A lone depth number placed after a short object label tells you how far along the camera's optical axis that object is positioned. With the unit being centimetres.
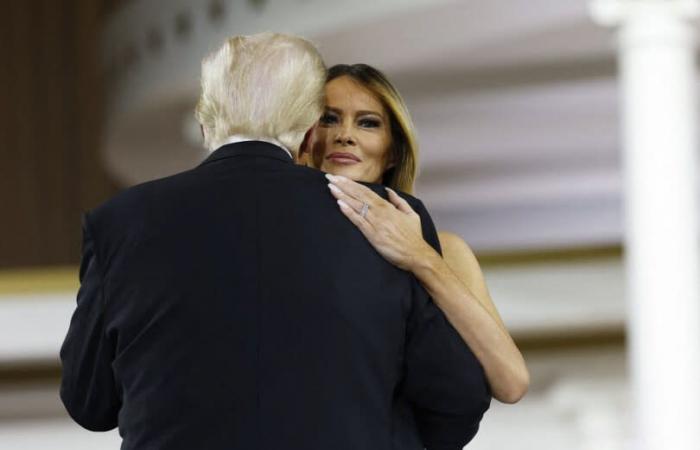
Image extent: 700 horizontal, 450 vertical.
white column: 1286
